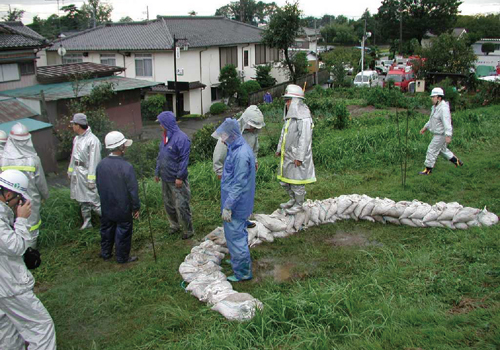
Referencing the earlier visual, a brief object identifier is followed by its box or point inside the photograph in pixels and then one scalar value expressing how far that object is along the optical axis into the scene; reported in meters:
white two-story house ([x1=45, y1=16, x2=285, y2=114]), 26.67
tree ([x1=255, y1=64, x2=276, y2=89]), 33.34
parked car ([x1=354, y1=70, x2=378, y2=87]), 31.22
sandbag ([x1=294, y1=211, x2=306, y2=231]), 5.97
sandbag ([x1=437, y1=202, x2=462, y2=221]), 5.68
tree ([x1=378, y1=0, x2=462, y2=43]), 53.19
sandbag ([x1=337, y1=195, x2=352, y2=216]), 6.23
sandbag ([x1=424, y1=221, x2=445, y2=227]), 5.74
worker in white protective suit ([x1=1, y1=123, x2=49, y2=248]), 5.36
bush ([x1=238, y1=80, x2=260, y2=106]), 29.98
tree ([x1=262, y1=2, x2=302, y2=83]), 29.02
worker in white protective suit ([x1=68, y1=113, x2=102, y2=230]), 5.98
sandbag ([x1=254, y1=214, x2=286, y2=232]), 5.82
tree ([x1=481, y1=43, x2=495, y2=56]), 43.41
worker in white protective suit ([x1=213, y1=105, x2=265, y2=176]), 5.65
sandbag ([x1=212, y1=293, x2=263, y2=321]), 3.73
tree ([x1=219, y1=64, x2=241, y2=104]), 28.22
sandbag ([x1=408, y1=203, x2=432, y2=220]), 5.82
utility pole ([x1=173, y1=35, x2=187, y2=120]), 24.91
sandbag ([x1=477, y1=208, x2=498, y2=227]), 5.52
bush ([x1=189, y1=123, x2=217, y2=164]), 10.83
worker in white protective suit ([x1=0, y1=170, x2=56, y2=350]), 3.22
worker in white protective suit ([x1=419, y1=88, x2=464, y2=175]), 7.82
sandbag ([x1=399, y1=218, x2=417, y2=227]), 5.87
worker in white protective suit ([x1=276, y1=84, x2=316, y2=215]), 5.80
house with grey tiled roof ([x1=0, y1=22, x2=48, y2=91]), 16.36
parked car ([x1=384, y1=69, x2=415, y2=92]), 28.05
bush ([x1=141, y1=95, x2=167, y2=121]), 25.53
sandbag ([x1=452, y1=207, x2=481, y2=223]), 5.59
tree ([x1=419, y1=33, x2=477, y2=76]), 26.31
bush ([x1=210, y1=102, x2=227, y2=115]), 28.02
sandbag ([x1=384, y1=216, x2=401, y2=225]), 5.99
